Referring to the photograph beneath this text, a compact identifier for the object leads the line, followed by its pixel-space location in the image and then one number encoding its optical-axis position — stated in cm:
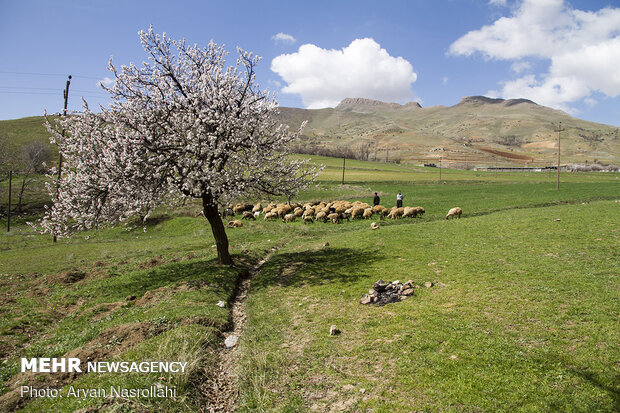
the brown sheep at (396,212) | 3547
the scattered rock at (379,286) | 1332
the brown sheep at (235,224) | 3862
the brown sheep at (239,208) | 4912
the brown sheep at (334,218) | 3747
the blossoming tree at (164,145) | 1666
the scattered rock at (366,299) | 1264
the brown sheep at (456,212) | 3345
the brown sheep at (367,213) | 3772
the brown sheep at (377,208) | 3812
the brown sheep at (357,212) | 3865
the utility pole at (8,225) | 4779
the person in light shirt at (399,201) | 3759
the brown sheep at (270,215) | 4253
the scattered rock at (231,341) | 1094
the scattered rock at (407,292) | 1277
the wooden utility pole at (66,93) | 3703
